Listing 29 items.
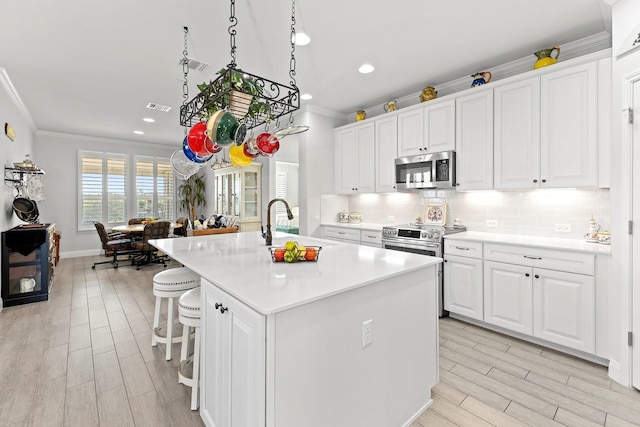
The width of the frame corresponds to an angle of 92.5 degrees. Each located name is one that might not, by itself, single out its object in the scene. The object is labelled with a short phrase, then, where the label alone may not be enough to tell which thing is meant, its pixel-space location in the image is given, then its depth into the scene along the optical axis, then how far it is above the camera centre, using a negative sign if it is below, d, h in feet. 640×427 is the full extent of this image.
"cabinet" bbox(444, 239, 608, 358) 7.97 -2.35
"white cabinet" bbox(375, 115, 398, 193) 13.75 +2.74
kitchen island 3.98 -1.97
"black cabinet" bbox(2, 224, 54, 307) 12.40 -2.17
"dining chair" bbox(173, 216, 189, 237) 21.95 -1.20
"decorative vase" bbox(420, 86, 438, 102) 12.43 +4.83
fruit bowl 6.44 -0.89
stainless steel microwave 11.66 +1.66
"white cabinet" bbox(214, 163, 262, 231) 21.97 +1.28
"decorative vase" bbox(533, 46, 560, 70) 9.30 +4.74
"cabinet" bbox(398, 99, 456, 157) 11.70 +3.37
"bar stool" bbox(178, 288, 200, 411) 6.31 -2.25
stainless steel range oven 11.08 -1.04
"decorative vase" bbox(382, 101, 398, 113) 14.11 +4.93
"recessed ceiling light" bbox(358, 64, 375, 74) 11.09 +5.29
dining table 19.26 -1.04
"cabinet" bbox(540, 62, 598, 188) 8.46 +2.44
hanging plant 6.40 +2.56
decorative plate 12.89 -0.08
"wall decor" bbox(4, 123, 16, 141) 13.08 +3.60
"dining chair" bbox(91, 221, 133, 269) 19.02 -2.03
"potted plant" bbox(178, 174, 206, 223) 27.27 +1.57
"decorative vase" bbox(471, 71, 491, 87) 10.91 +4.79
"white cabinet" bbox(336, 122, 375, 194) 14.87 +2.69
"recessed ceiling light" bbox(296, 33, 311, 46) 8.88 +5.14
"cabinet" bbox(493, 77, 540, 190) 9.58 +2.50
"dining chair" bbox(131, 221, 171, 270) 18.56 -1.81
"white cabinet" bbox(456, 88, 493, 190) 10.67 +2.57
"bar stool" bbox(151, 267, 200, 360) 7.84 -1.89
